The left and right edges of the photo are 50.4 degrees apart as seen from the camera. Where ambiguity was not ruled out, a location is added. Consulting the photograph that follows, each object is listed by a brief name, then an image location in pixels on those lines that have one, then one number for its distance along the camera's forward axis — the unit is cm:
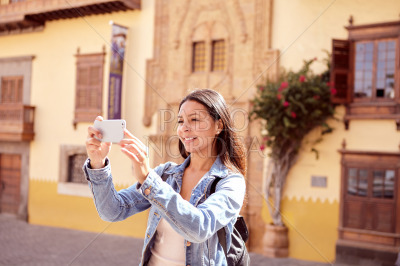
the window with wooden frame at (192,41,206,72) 1202
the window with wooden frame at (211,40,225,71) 1173
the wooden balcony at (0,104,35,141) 1462
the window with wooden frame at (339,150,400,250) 913
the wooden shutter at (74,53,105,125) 1350
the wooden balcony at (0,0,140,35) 1294
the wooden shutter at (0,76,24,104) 1562
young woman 171
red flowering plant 950
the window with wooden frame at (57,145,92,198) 1387
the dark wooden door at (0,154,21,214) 1554
